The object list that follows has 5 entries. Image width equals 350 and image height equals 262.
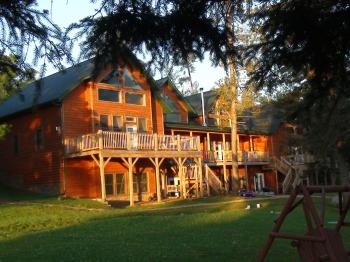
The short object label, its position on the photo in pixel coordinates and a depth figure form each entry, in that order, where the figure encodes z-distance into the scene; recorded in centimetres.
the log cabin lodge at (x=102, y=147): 2938
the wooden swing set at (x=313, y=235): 418
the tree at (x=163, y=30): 541
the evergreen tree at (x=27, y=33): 538
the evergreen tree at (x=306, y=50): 587
